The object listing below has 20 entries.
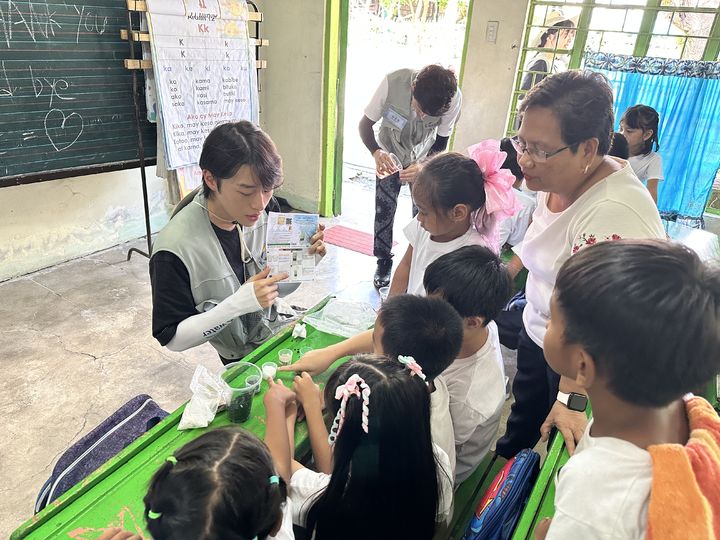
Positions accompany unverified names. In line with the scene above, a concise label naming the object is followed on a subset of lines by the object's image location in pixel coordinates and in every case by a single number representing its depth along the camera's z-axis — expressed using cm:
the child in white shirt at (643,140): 359
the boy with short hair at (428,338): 122
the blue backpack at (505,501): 108
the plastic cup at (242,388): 130
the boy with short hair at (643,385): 67
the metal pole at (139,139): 312
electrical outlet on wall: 434
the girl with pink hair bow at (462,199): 180
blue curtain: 394
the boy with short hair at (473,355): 143
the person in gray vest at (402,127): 295
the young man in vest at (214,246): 152
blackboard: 284
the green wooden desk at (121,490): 100
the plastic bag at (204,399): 127
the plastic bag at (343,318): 177
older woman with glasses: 128
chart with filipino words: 325
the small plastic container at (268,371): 144
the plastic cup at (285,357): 154
